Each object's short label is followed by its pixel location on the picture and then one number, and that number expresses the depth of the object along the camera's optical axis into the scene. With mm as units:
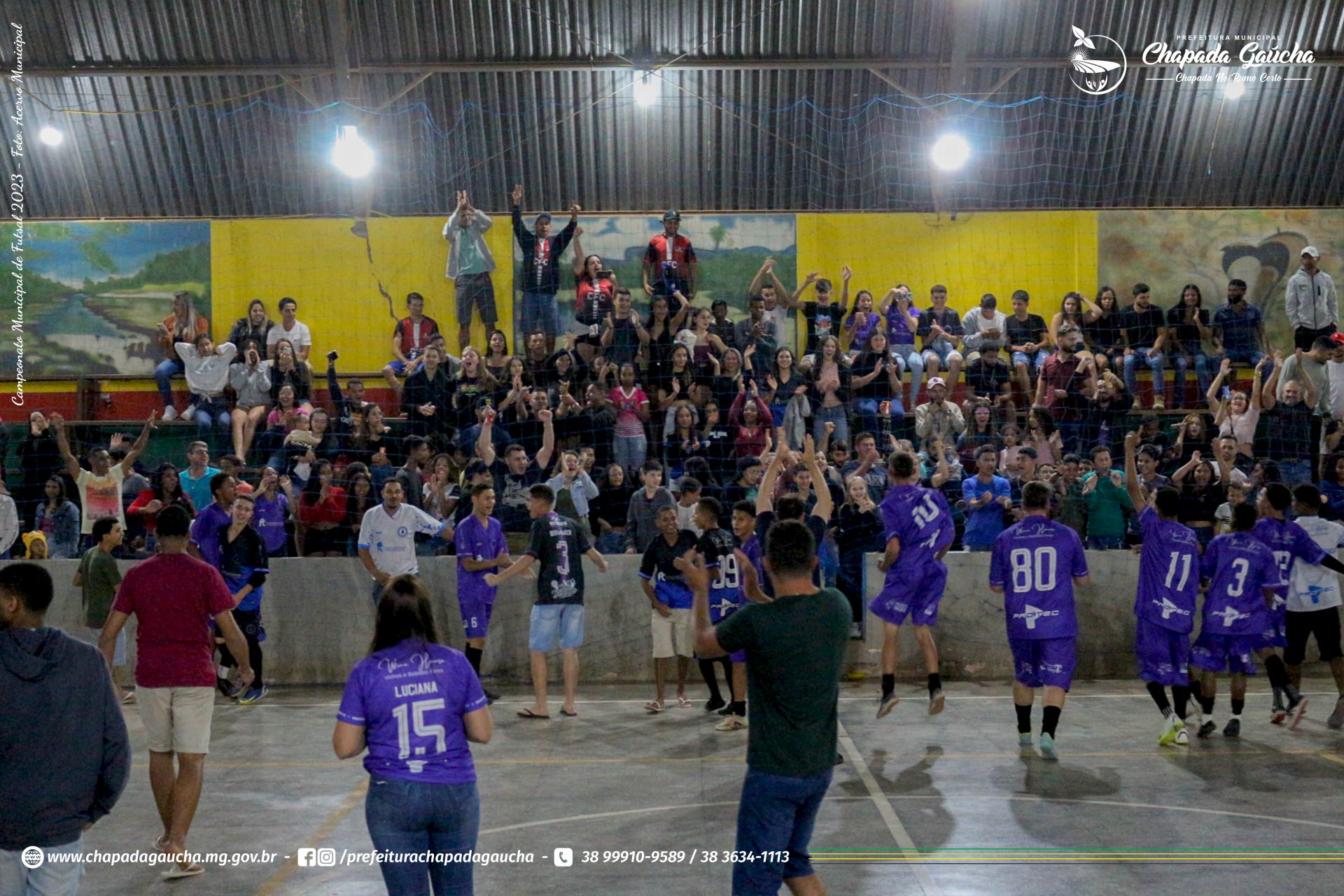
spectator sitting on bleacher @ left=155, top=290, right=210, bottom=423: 17109
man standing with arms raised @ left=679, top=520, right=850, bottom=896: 4922
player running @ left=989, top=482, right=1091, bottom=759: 9250
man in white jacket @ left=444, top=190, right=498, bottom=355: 17609
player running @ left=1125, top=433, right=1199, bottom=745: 9891
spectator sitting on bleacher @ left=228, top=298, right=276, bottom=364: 17000
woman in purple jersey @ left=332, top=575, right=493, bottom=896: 4625
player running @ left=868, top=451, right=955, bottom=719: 10086
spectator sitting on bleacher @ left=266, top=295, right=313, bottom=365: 17209
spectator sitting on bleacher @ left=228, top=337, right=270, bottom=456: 15688
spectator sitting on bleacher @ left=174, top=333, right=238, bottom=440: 16094
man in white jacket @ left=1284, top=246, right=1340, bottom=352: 16656
